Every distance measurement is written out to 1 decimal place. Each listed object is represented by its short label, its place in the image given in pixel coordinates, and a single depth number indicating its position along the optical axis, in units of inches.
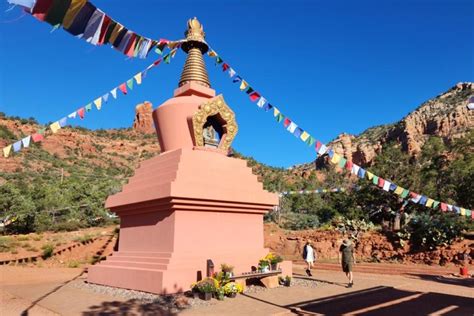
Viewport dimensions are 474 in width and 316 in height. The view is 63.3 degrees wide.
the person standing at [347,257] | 437.4
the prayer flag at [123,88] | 472.4
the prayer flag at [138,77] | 485.4
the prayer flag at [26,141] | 358.3
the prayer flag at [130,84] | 479.8
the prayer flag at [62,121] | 399.3
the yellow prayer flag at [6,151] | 336.5
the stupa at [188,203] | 379.2
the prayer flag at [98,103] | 450.6
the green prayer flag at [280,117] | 519.5
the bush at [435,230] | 746.8
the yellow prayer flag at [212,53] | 531.5
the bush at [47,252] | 772.0
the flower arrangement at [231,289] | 352.8
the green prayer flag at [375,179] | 539.7
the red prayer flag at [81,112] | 429.1
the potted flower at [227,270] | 368.5
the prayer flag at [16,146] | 355.1
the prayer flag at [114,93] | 460.4
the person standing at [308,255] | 580.5
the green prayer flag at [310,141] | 511.6
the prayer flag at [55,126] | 374.6
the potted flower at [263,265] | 413.9
